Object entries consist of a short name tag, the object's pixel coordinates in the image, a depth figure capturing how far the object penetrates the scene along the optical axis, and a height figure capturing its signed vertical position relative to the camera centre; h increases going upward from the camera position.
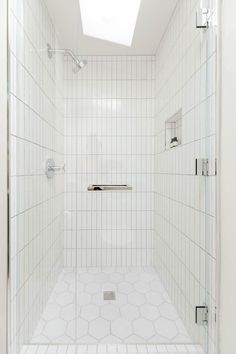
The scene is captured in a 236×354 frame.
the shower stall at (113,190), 1.32 -0.12
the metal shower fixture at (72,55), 1.74 +0.86
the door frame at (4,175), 1.17 -0.01
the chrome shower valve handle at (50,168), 1.73 +0.03
